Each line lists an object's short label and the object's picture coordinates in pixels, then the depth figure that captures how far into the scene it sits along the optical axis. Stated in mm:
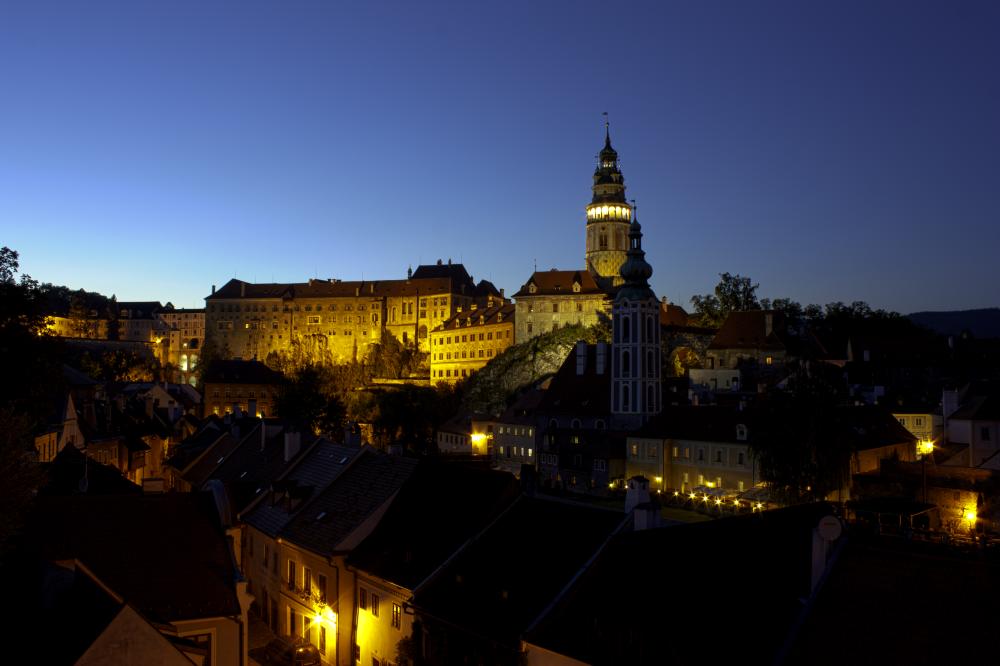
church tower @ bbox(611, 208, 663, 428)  74375
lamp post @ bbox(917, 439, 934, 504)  58312
